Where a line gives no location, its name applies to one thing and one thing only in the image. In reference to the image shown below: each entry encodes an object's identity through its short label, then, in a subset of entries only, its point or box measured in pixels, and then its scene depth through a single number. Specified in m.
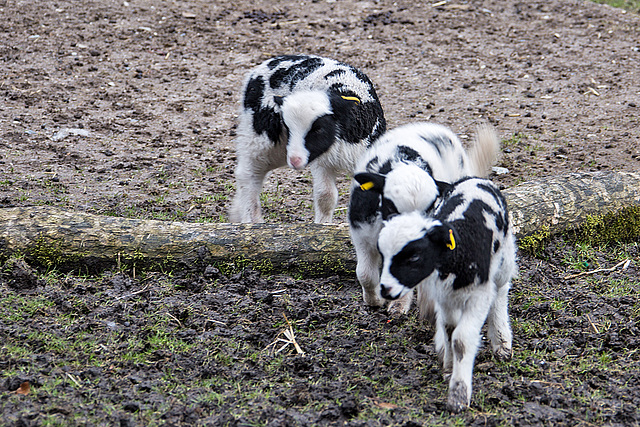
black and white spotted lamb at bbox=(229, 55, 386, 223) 11.70
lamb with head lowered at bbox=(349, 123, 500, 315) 8.94
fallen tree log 10.66
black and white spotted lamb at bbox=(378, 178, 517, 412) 7.87
